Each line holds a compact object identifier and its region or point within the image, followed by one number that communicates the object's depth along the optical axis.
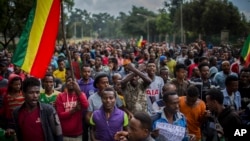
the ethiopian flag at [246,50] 8.81
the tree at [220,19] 35.25
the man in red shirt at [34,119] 4.39
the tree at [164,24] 55.22
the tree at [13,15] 23.84
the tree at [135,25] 77.90
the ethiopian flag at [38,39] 5.00
